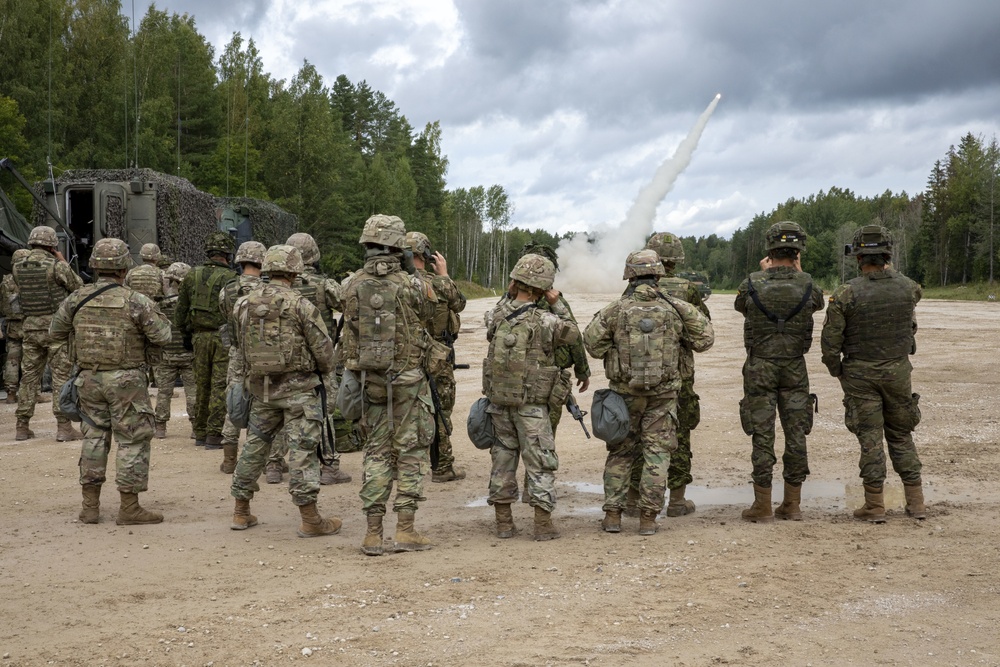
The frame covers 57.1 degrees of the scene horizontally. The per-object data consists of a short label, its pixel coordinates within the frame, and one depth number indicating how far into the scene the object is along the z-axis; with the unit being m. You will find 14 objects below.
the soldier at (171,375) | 10.55
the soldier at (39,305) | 10.77
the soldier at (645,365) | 6.55
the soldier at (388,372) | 6.22
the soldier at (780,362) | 6.99
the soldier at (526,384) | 6.41
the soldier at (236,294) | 8.18
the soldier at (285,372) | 6.52
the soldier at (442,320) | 7.52
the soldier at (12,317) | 11.27
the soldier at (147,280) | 10.61
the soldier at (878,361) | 6.97
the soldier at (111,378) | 6.97
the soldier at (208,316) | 9.38
